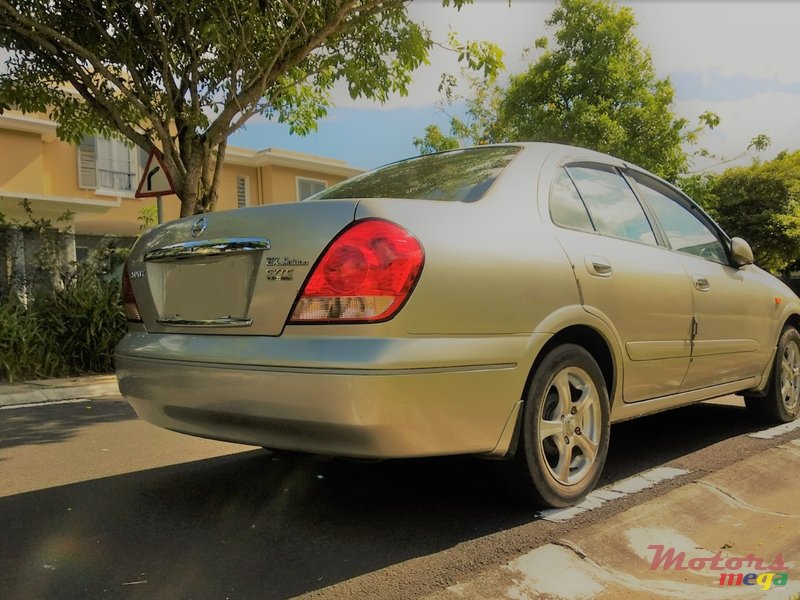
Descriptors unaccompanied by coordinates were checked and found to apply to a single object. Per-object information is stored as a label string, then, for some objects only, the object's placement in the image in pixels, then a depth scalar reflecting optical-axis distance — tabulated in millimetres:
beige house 14812
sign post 7715
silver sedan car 2375
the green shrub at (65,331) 7570
